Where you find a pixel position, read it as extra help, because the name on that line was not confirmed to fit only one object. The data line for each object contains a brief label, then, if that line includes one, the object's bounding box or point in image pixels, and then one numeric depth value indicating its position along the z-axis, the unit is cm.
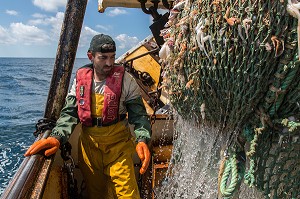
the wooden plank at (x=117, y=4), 322
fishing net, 94
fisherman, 202
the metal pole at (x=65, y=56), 248
